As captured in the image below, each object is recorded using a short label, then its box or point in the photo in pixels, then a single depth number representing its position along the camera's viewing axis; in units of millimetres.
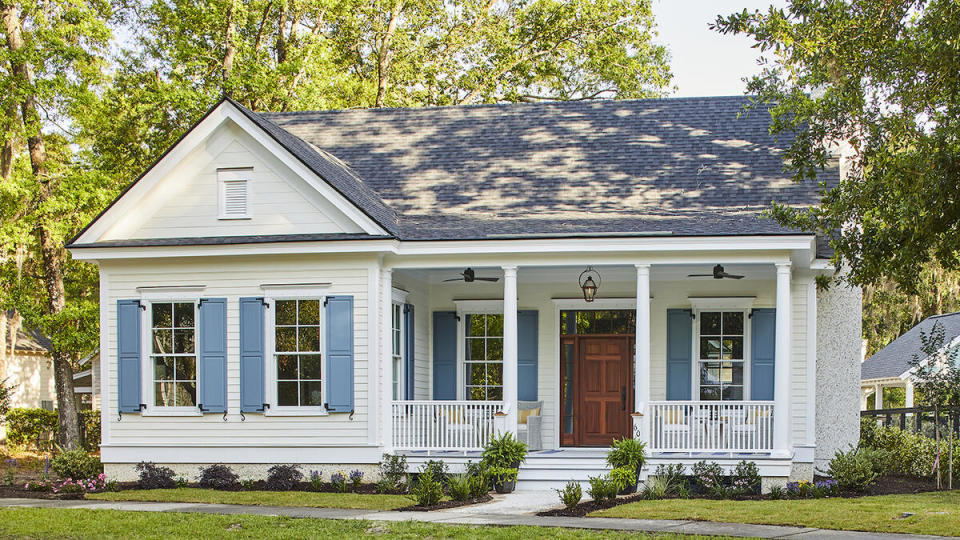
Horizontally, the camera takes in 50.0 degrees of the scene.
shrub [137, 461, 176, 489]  15336
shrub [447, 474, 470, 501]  13336
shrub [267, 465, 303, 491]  14977
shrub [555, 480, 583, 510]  12328
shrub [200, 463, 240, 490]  15148
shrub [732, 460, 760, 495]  14219
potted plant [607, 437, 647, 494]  14250
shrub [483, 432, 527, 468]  14602
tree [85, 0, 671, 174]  25375
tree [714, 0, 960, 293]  9359
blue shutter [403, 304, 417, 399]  16953
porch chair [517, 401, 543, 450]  16328
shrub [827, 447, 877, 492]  14094
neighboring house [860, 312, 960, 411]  27438
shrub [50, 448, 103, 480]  15508
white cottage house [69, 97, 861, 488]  15047
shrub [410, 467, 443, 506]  12820
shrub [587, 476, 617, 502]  12930
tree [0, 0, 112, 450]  20016
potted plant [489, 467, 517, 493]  14500
